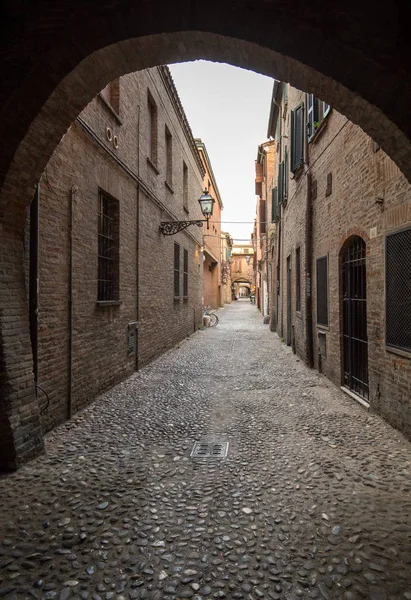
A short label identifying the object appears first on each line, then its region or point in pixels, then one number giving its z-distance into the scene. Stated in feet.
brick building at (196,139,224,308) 83.72
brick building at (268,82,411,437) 14.25
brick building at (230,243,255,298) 218.59
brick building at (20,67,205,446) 14.99
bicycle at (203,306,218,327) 63.52
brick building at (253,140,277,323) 68.33
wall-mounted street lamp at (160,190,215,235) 33.37
